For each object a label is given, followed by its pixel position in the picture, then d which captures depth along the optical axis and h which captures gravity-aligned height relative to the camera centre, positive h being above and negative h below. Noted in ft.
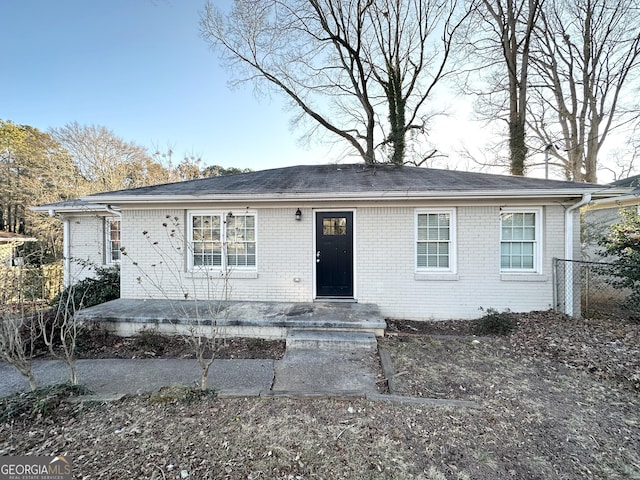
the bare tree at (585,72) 41.57 +27.46
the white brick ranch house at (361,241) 19.15 -0.06
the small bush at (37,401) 8.57 -5.25
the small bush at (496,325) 16.83 -5.38
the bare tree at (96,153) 52.29 +17.42
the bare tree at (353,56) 40.68 +30.07
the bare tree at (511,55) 38.37 +28.51
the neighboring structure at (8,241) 39.56 +0.31
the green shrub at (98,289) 22.36 -4.01
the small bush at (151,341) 14.94 -5.66
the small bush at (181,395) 9.46 -5.42
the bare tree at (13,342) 8.82 -3.34
